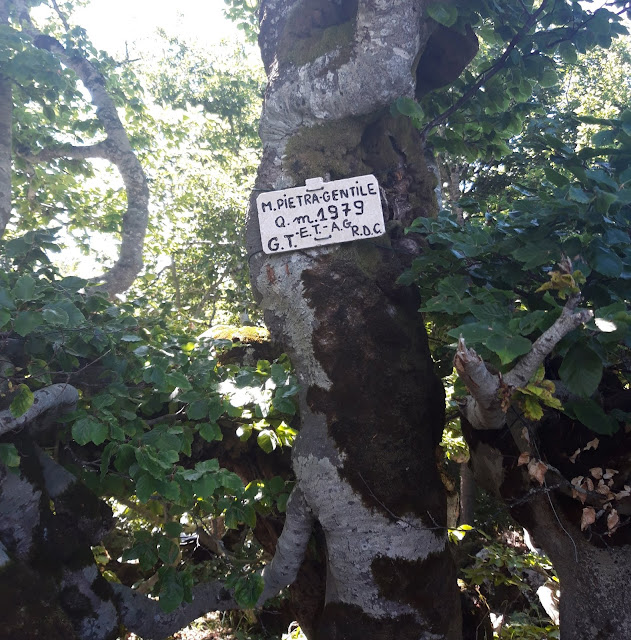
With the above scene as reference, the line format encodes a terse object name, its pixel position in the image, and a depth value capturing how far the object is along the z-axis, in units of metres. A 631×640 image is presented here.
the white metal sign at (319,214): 1.97
